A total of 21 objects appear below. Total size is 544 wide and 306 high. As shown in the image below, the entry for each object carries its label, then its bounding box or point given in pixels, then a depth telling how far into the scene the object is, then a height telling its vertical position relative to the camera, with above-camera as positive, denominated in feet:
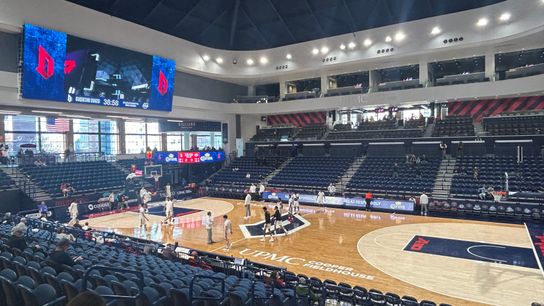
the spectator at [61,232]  34.65 -8.59
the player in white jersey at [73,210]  59.06 -9.44
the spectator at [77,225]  44.43 -9.21
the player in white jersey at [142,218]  57.26 -10.84
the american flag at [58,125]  91.97 +9.53
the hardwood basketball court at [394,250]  31.86 -13.25
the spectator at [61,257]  19.97 -6.08
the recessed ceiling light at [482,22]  73.65 +28.78
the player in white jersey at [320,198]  75.25 -10.45
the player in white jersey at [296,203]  66.99 -10.23
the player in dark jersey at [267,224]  49.25 -10.62
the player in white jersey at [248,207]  64.27 -10.63
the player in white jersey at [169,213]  60.15 -10.61
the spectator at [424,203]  66.13 -10.64
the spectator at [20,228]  25.80 -5.48
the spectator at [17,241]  25.07 -6.32
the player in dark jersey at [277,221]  50.81 -10.77
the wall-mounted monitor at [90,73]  60.49 +17.97
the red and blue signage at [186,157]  95.55 -0.51
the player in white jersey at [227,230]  45.72 -10.68
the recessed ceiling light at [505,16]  70.28 +28.64
